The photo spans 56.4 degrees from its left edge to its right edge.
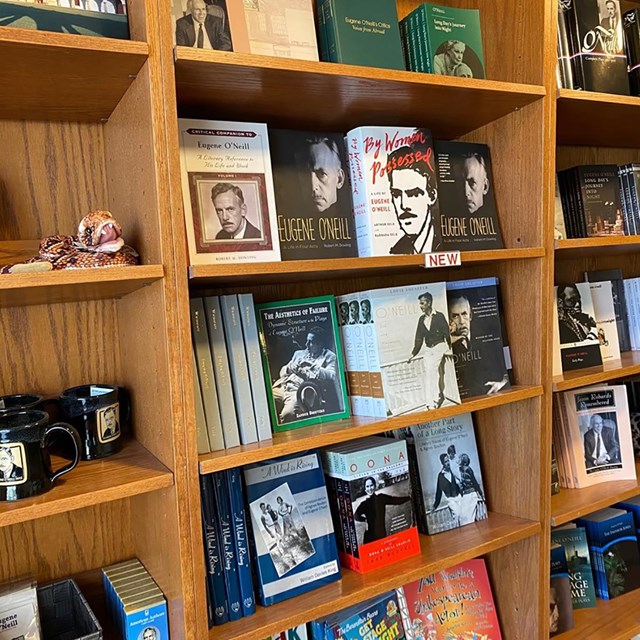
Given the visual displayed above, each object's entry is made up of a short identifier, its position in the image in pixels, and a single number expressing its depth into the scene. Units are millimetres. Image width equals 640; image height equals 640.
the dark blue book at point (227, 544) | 1120
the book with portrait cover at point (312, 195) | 1199
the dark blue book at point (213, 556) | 1101
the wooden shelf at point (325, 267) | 997
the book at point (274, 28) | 1109
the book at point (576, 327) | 1634
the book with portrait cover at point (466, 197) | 1406
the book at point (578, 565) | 1666
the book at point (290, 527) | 1185
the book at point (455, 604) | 1408
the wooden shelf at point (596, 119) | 1438
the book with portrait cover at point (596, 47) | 1536
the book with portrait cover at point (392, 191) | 1246
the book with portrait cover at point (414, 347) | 1244
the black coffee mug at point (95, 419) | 1054
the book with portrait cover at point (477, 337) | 1400
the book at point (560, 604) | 1549
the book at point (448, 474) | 1444
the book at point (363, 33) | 1210
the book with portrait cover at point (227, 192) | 1068
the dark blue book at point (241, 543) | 1134
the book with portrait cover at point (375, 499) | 1275
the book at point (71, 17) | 890
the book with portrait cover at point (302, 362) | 1211
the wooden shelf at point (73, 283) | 845
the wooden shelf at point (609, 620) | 1545
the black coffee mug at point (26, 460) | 904
